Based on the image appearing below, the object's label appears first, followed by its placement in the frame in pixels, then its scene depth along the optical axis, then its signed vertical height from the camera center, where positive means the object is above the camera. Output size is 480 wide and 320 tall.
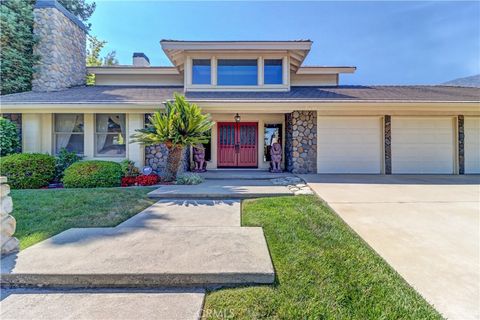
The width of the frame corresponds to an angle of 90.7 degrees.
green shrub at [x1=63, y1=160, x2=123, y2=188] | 7.20 -0.42
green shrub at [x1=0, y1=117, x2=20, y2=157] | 8.05 +0.86
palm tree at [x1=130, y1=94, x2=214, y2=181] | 7.05 +1.03
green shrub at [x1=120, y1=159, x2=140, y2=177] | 8.21 -0.27
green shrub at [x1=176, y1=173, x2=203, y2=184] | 7.34 -0.57
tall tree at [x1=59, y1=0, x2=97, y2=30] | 17.02 +11.65
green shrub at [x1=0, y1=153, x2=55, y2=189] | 7.03 -0.24
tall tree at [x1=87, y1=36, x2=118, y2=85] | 21.98 +10.53
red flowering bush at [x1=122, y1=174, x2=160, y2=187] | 7.59 -0.64
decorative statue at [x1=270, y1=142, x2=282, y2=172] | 10.23 +0.15
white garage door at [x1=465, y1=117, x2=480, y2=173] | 9.48 +0.57
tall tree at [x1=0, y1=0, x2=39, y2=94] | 10.92 +5.39
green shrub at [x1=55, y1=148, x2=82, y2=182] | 8.33 +0.03
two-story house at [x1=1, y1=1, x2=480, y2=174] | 8.73 +1.83
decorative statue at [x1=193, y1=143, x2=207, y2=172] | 10.28 +0.08
